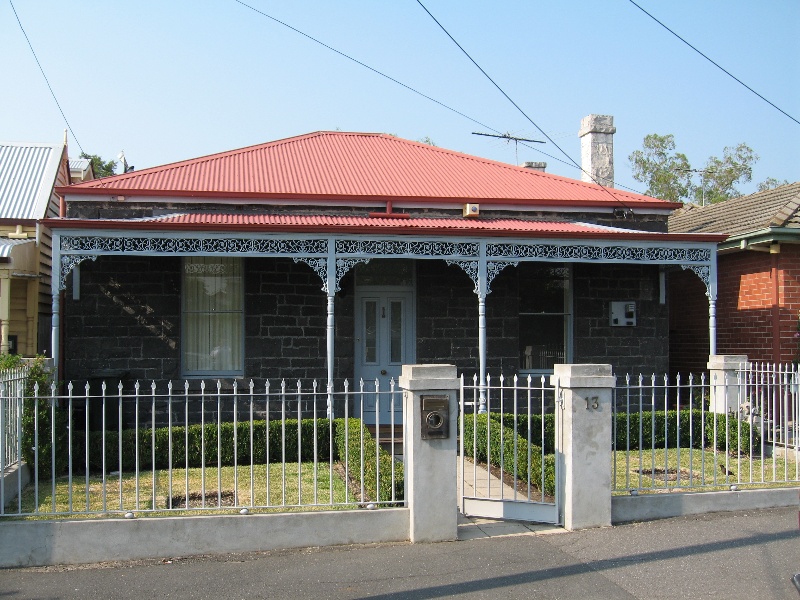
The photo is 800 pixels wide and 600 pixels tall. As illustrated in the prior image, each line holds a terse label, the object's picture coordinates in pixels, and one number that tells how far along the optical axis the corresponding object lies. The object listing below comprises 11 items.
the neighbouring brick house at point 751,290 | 13.19
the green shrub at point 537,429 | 11.05
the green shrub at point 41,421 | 8.53
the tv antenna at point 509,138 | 26.01
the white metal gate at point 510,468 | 7.39
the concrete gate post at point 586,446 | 7.20
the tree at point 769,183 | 44.98
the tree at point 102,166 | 34.53
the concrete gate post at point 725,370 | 10.66
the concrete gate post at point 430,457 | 6.87
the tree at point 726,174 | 43.28
